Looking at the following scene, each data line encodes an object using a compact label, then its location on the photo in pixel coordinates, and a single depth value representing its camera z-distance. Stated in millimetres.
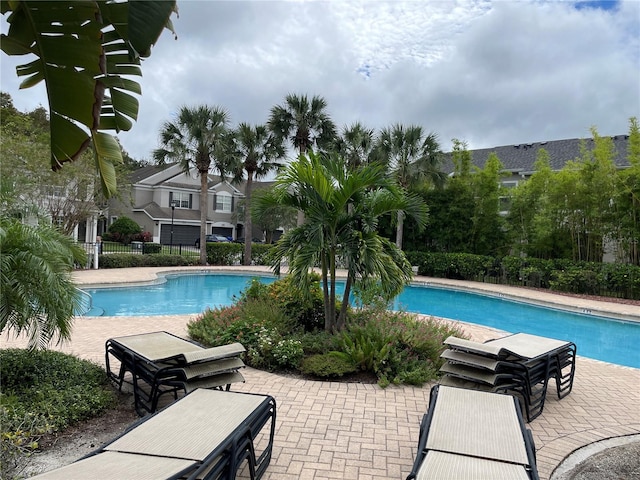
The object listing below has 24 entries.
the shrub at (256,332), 6223
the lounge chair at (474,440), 2607
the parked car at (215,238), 35891
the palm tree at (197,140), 21734
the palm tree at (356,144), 22719
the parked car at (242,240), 40094
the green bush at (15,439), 2787
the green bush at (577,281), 16859
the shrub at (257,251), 25734
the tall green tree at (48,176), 17703
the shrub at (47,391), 3715
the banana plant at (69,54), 2068
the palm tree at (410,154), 21500
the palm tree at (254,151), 22969
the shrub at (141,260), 20438
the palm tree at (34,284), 4066
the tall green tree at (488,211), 20969
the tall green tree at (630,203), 15945
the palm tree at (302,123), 22406
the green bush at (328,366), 5840
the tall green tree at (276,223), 34781
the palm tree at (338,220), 6746
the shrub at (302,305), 7939
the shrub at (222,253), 24219
